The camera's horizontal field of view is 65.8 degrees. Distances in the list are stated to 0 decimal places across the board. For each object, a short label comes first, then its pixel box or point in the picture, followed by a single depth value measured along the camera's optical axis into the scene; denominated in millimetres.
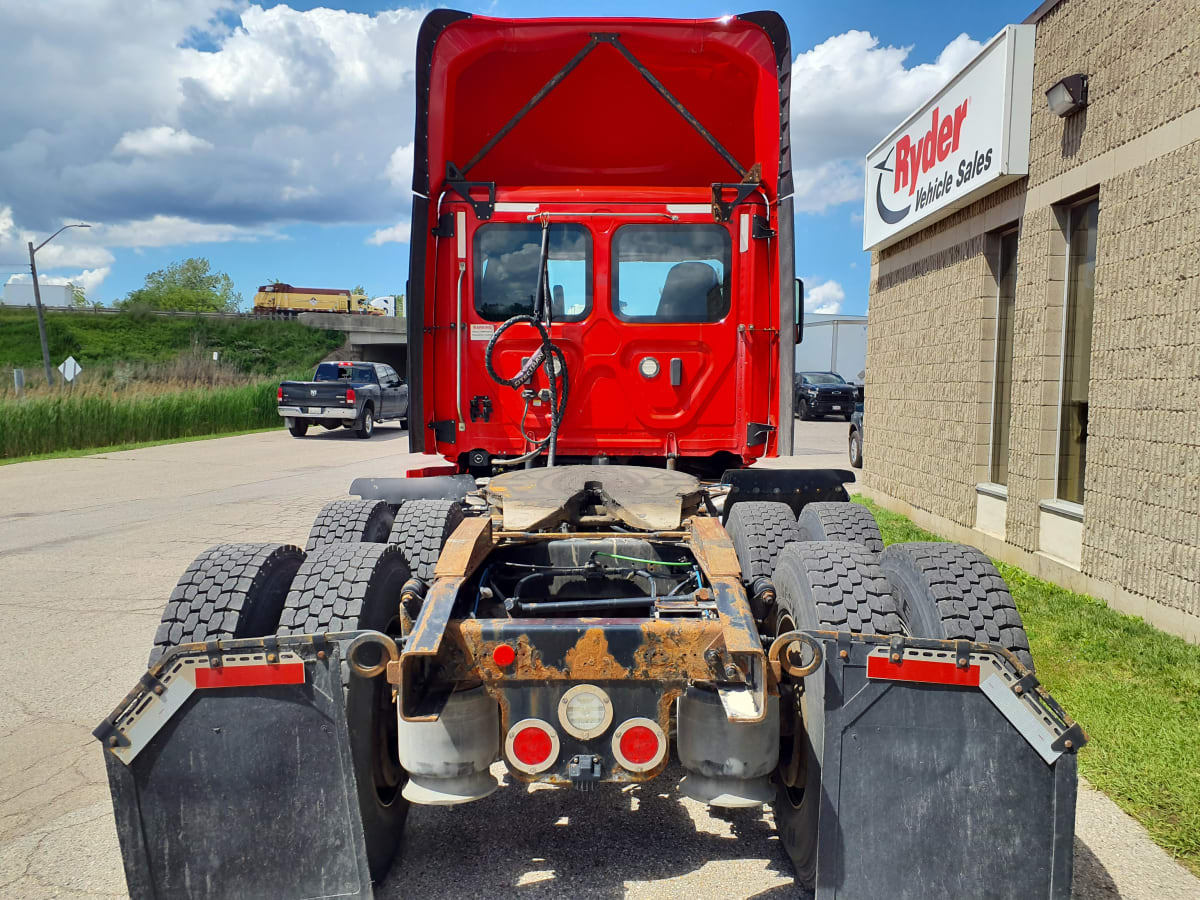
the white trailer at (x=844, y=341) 42438
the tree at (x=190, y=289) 89562
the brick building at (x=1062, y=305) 5766
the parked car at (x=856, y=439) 16281
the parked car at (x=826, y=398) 29325
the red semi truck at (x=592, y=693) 2562
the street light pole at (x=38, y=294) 29612
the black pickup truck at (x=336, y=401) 23734
